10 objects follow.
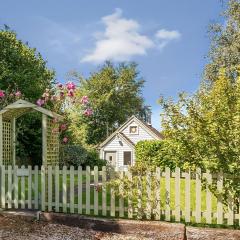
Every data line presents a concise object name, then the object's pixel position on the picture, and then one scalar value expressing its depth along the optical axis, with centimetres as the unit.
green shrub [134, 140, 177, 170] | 1896
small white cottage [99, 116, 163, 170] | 2830
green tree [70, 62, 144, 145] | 3919
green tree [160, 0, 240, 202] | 559
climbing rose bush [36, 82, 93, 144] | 929
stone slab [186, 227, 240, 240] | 549
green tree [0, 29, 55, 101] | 1812
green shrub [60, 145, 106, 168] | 1516
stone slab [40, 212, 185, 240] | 567
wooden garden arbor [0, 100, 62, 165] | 755
